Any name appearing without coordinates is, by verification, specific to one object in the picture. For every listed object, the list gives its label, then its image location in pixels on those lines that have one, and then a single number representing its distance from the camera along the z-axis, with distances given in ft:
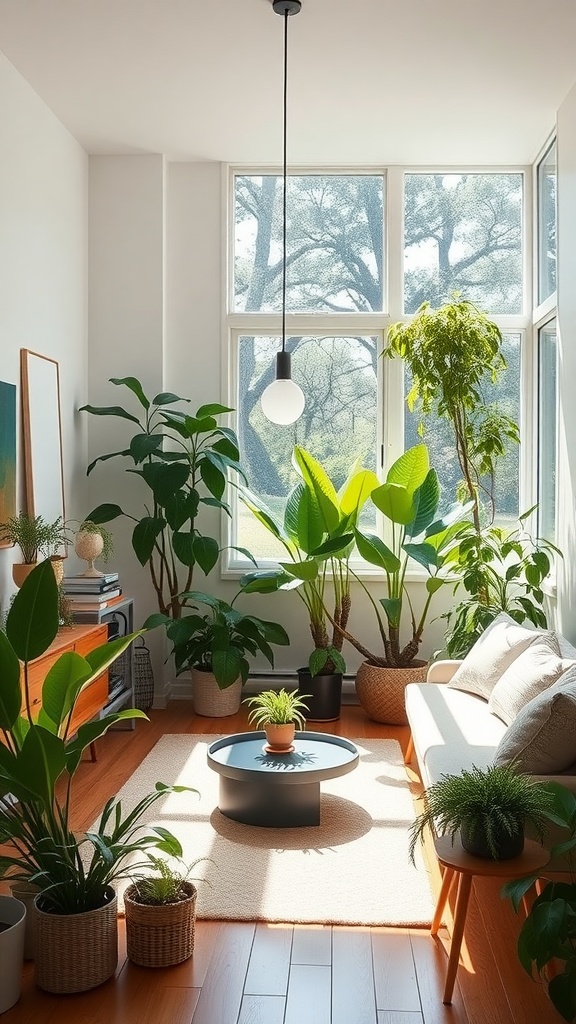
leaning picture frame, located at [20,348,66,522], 15.48
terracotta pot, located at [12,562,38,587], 13.96
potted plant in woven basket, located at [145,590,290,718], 17.53
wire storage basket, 18.95
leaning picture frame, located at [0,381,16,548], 14.24
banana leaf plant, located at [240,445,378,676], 17.39
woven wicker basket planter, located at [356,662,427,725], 17.62
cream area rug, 10.00
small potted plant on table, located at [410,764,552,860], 8.04
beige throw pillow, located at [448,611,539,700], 13.28
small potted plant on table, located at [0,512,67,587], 14.02
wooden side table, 7.91
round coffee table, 11.75
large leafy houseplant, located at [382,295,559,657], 15.98
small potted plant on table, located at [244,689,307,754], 12.48
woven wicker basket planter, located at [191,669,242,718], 18.03
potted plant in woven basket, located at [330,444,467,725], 17.26
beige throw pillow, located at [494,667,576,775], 9.23
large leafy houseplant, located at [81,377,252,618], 17.67
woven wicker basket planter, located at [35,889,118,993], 8.24
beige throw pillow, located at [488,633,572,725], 11.28
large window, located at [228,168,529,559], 19.57
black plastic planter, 17.97
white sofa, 9.50
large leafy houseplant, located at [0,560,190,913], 8.25
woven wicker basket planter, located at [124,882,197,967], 8.66
